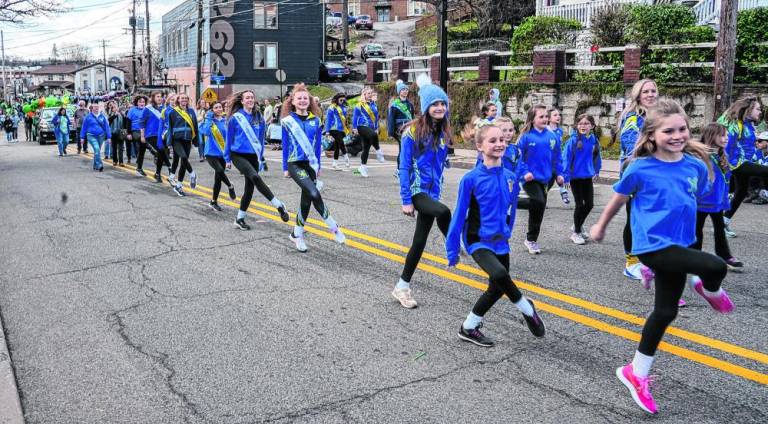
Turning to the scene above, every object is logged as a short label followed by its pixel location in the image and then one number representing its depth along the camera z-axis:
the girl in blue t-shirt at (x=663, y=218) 4.05
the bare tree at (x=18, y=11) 22.05
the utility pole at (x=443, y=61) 21.84
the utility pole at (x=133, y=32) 62.86
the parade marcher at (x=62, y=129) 24.80
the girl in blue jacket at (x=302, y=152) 8.17
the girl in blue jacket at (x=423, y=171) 5.98
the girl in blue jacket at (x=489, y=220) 4.86
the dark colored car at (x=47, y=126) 33.28
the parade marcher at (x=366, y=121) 15.91
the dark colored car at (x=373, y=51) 51.75
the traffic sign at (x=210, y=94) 28.67
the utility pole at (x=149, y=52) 52.11
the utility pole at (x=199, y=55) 38.73
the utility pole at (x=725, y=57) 14.27
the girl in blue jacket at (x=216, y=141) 11.00
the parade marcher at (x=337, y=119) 17.30
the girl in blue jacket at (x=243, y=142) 9.71
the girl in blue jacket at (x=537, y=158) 7.82
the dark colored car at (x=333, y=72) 48.69
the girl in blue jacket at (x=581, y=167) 8.23
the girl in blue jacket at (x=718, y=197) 6.50
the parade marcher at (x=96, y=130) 18.71
